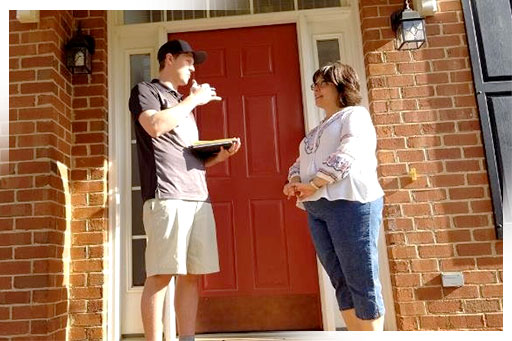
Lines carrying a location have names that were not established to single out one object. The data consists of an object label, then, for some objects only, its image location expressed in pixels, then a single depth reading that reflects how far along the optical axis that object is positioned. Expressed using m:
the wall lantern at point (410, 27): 2.77
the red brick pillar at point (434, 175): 2.64
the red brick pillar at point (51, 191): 2.61
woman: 1.77
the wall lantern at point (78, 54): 2.90
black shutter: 2.71
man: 1.86
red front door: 2.92
